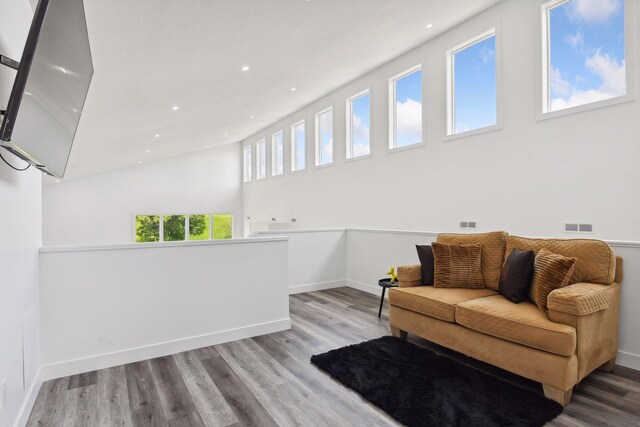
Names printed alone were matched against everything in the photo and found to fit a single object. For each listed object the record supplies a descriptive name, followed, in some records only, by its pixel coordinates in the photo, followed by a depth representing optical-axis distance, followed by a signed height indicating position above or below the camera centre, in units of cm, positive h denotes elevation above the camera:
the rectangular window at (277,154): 968 +158
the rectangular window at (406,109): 539 +159
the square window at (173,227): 1117 -48
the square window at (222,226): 1198 -48
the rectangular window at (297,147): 859 +157
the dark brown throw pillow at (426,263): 342 -51
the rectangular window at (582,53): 334 +156
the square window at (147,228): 1087 -48
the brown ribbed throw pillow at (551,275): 251 -47
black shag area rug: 206 -118
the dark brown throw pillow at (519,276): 278 -53
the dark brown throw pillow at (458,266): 324 -51
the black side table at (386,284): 379 -79
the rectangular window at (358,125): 651 +159
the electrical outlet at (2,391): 163 -82
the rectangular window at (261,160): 1055 +155
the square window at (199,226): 1158 -48
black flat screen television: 127 +54
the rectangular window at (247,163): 1180 +162
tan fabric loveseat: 222 -77
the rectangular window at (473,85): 441 +160
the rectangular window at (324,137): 750 +159
